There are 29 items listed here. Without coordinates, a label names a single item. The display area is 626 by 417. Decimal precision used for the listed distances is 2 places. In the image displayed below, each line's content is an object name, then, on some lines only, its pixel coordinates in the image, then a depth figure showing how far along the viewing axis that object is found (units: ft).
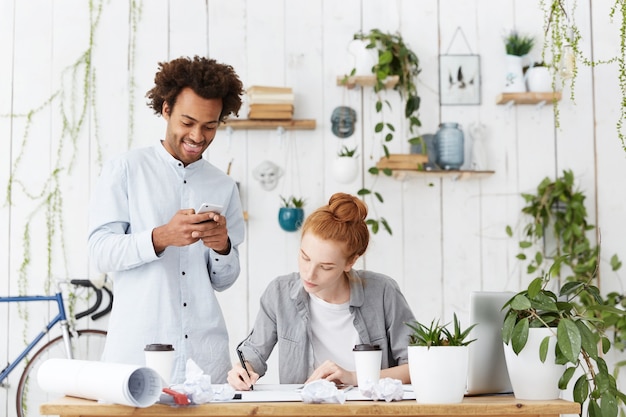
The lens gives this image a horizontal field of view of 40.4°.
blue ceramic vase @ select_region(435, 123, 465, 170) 13.19
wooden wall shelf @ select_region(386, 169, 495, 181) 13.08
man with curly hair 8.05
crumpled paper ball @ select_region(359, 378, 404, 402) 5.50
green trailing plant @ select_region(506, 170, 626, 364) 13.20
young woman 7.54
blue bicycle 12.71
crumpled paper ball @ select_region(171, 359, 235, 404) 5.28
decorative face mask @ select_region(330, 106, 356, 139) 13.43
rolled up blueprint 5.01
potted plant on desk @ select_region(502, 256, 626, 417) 5.52
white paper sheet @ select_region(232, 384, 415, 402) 5.67
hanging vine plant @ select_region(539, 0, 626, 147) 12.92
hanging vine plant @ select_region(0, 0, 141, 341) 13.09
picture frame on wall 13.62
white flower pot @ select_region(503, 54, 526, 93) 13.38
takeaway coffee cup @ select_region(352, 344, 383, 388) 6.16
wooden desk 5.19
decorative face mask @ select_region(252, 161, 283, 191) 13.30
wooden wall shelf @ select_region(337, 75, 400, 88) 13.07
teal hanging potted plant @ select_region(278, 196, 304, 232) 13.05
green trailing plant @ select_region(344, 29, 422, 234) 13.03
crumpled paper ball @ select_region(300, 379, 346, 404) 5.36
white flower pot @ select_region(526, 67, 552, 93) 13.37
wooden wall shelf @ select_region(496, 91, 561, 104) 13.24
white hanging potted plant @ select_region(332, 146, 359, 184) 13.01
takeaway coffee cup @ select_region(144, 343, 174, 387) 5.92
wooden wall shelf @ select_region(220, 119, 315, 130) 13.03
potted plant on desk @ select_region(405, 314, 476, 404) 5.34
